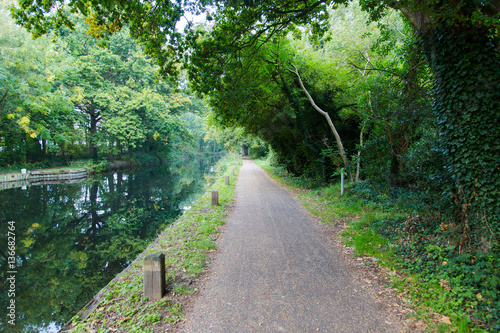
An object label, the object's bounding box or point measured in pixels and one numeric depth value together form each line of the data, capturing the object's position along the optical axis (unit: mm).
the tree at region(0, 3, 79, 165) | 17547
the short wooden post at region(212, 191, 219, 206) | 9245
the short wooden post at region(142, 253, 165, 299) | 3510
